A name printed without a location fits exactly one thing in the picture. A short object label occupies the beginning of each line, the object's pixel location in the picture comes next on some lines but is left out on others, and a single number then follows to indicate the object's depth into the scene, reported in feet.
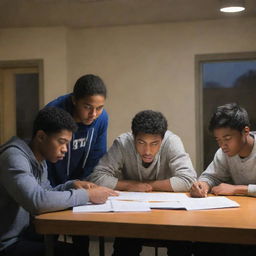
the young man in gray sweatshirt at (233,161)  6.81
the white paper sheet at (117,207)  5.71
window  14.76
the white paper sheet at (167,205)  5.88
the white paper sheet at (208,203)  5.89
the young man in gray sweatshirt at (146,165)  7.21
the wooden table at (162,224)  4.93
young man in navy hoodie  7.17
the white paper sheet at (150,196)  6.45
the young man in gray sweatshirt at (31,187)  5.57
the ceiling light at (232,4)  10.44
